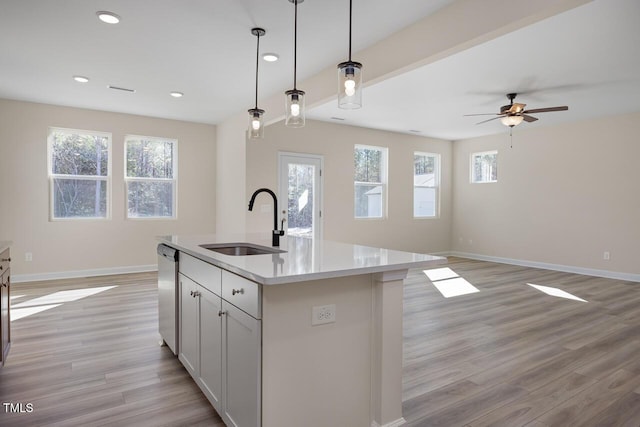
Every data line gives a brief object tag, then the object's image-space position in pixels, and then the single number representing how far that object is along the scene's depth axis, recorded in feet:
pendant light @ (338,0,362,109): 6.62
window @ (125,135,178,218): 20.54
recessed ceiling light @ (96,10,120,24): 9.68
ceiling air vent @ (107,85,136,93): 15.69
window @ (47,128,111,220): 18.70
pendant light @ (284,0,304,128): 8.22
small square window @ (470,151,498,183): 26.18
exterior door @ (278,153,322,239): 21.22
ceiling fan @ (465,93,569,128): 16.25
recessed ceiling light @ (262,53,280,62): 12.36
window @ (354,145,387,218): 24.30
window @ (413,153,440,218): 27.25
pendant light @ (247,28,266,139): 10.04
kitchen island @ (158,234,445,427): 5.17
